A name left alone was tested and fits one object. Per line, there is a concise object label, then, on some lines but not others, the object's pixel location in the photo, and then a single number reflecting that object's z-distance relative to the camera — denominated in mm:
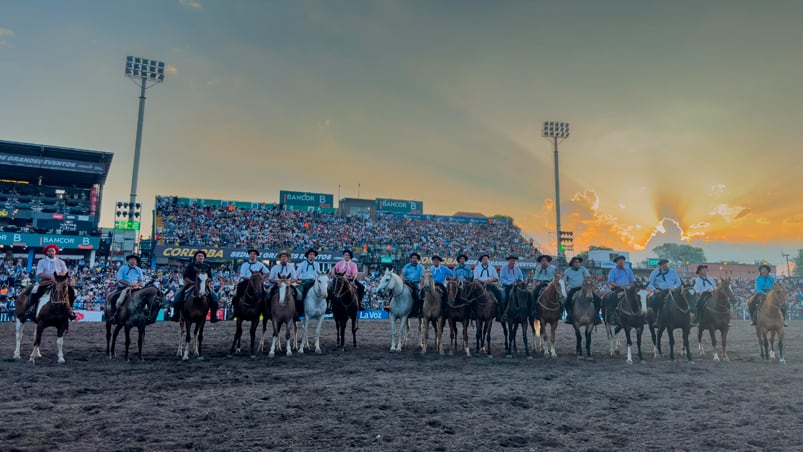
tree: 134625
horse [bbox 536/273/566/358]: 14109
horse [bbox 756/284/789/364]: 14141
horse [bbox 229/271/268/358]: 13562
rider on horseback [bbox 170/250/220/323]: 13094
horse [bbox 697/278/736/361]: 14148
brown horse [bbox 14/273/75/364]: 12086
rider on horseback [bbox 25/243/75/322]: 12328
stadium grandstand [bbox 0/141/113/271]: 40406
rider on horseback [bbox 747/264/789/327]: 15391
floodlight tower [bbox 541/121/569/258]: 56625
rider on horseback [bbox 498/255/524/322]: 15195
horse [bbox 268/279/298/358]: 13734
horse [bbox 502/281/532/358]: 14602
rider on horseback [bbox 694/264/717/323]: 14908
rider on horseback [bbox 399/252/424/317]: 16323
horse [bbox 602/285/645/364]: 13859
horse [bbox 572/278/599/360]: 13969
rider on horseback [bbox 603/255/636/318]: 14305
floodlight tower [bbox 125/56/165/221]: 41594
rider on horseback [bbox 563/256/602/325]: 14711
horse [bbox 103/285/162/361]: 12852
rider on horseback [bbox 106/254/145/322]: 13414
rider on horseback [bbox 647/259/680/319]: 14523
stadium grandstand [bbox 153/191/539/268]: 44750
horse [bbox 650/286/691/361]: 13673
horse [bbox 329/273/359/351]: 14562
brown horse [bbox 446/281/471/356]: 14477
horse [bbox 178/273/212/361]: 12766
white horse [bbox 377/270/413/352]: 15086
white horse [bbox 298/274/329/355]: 14523
